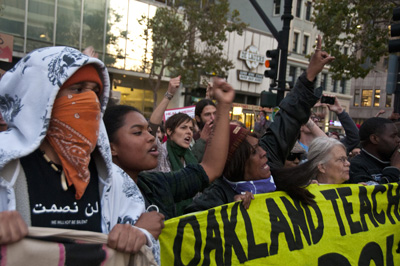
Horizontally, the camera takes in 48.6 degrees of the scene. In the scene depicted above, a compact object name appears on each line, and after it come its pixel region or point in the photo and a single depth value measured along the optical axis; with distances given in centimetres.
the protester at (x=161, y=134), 652
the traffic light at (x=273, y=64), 996
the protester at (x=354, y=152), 600
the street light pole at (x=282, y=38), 934
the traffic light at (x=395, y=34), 704
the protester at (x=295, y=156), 496
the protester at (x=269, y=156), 311
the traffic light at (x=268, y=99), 988
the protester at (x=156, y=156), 237
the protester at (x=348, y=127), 569
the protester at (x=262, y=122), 1056
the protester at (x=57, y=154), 159
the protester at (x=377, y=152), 439
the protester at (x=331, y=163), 389
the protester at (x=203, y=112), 554
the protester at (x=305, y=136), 647
